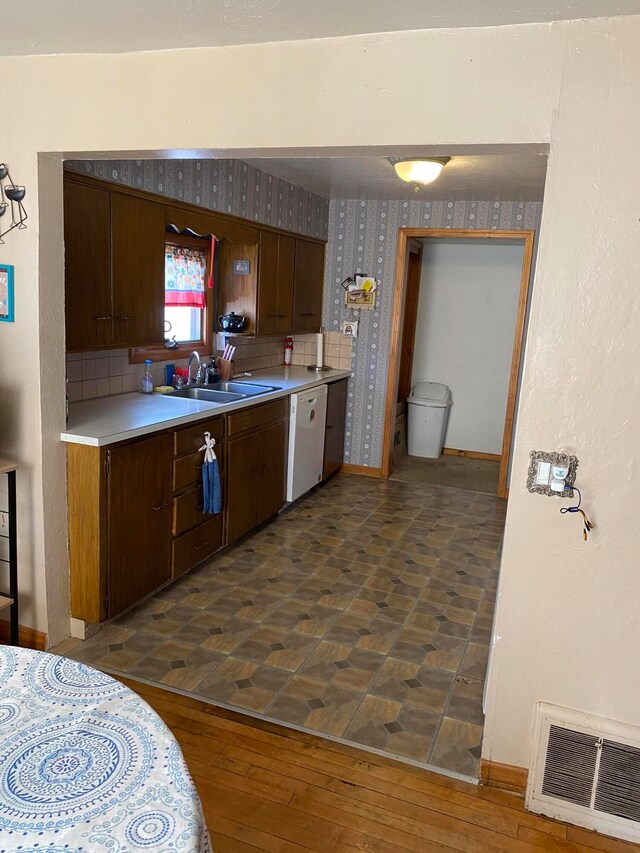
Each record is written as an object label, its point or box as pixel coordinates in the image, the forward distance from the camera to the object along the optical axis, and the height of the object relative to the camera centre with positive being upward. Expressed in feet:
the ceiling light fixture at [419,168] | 11.09 +2.48
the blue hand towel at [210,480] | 11.35 -3.08
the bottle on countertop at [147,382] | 12.61 -1.62
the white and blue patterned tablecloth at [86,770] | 3.29 -2.69
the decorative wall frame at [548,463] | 6.40 -1.43
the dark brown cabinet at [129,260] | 9.66 +0.64
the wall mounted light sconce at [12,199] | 8.08 +1.09
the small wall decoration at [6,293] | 8.30 -0.06
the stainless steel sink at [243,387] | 14.42 -1.86
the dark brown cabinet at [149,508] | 9.12 -3.30
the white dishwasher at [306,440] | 15.11 -3.18
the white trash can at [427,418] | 21.57 -3.39
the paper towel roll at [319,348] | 18.78 -1.17
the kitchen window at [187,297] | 13.53 +0.04
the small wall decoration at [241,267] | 15.15 +0.82
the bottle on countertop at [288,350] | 19.02 -1.28
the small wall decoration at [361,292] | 18.25 +0.50
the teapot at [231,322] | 14.80 -0.46
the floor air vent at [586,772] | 6.49 -4.46
